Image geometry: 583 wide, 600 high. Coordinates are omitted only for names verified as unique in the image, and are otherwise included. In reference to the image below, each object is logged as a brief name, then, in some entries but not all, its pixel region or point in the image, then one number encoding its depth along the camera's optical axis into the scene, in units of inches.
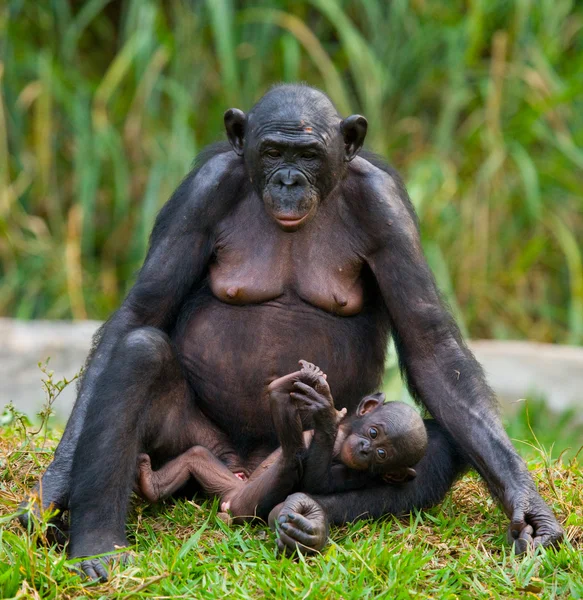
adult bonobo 382.3
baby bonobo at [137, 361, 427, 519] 354.3
